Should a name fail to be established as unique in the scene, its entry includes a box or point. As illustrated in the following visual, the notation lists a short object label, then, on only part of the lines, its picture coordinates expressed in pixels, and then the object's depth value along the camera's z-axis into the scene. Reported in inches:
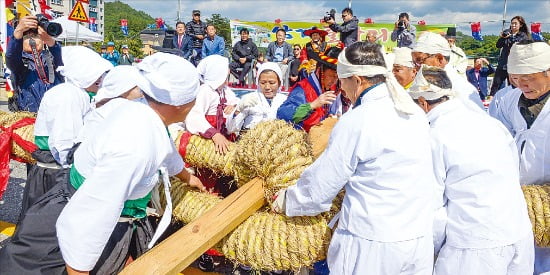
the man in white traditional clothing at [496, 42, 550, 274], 95.7
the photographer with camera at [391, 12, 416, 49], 277.4
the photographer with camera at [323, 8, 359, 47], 307.5
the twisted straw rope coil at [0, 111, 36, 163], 133.7
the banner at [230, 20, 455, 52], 413.1
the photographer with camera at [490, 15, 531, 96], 277.6
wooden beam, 70.9
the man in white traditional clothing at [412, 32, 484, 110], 132.7
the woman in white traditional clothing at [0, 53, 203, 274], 65.0
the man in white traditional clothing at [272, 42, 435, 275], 71.4
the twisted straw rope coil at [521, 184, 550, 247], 88.2
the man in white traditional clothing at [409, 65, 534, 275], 79.3
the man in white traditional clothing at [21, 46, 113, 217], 114.1
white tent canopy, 605.9
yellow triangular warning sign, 338.6
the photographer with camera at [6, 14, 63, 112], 145.5
